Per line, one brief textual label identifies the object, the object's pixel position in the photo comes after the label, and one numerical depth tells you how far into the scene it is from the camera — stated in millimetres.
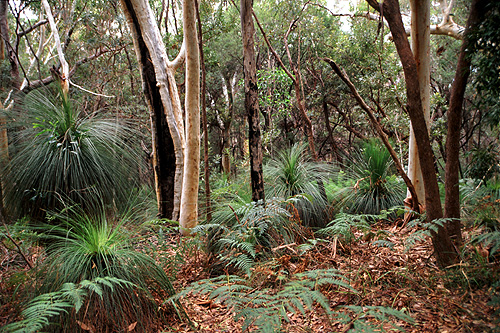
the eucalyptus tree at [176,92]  3961
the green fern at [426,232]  2238
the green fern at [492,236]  1872
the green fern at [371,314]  1609
